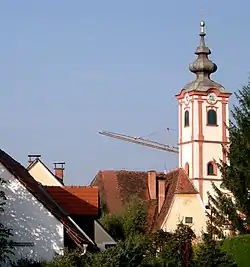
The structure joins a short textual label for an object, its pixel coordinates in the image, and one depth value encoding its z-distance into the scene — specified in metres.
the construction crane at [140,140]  166.50
